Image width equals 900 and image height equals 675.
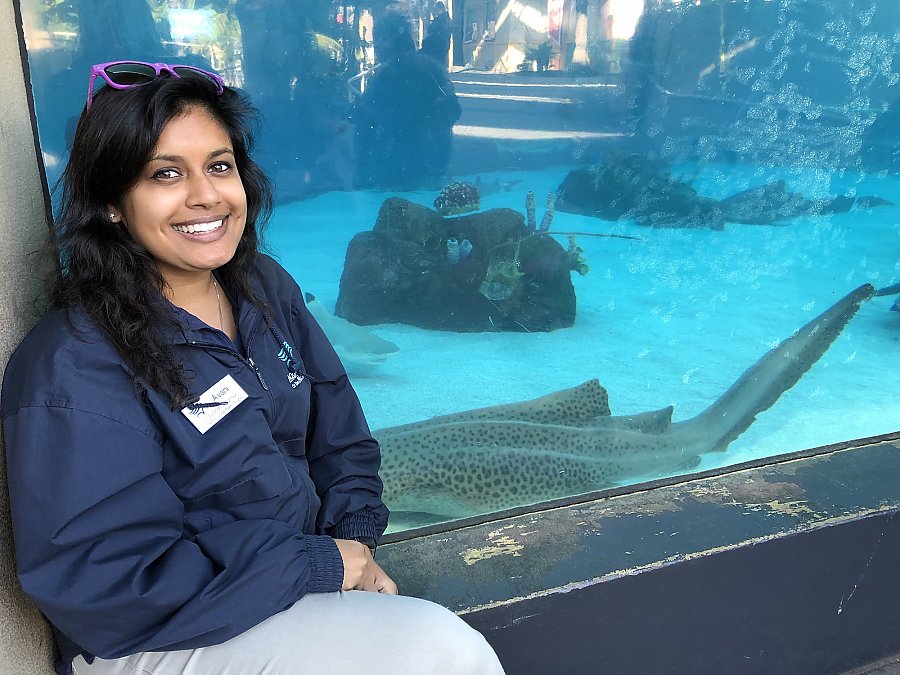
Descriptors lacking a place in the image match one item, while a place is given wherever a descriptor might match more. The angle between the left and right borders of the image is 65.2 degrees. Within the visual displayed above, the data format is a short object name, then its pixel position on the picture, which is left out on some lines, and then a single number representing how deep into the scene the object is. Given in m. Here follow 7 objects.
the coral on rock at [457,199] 2.70
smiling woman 1.08
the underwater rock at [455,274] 2.75
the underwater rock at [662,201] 2.88
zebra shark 2.84
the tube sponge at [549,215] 2.86
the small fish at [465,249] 2.87
